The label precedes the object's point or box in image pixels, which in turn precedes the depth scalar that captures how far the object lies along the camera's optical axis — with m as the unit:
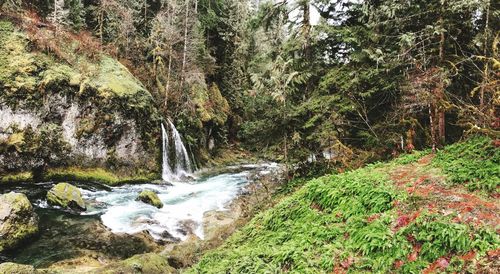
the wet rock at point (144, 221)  12.95
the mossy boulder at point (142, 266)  8.05
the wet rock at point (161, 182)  19.45
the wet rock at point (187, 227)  12.88
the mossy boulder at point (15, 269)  7.41
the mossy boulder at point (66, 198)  13.66
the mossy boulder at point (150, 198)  15.05
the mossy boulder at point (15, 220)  10.12
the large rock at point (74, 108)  16.34
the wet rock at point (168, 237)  12.03
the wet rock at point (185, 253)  9.45
